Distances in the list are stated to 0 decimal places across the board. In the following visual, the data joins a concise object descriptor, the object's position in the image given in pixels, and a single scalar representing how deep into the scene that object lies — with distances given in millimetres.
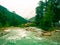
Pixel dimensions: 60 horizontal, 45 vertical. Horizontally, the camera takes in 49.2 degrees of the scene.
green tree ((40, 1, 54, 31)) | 14572
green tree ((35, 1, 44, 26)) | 18459
